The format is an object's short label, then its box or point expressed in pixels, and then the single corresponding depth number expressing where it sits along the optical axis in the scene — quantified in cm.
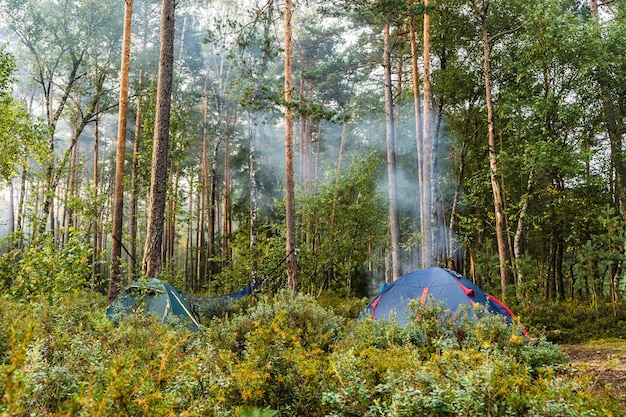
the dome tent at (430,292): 652
